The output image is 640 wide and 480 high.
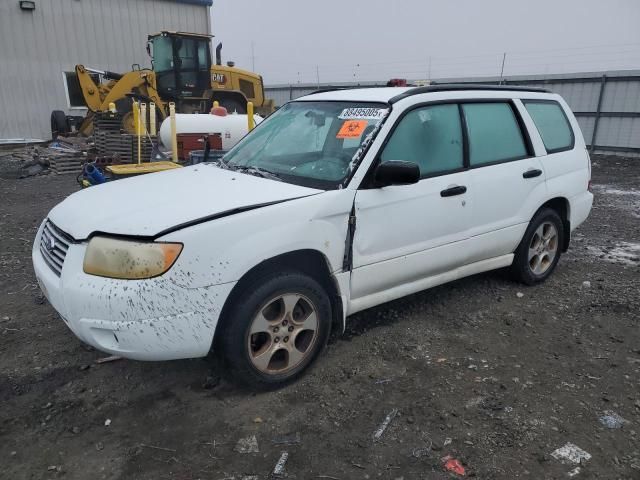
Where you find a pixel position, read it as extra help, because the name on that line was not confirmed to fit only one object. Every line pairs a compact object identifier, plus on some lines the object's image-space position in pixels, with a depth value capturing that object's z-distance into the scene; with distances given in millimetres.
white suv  2451
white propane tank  9609
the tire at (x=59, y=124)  14445
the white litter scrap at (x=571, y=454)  2381
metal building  15680
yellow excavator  13859
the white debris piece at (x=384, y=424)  2553
